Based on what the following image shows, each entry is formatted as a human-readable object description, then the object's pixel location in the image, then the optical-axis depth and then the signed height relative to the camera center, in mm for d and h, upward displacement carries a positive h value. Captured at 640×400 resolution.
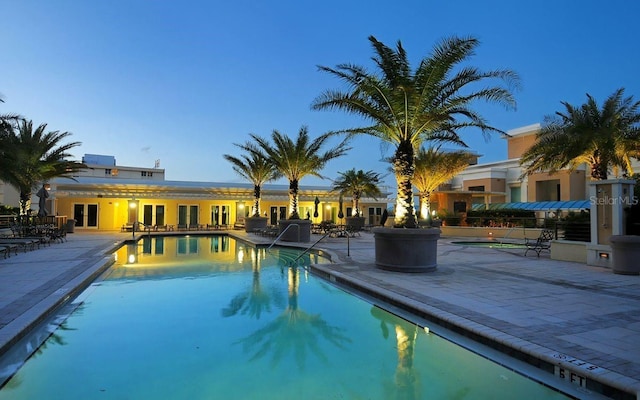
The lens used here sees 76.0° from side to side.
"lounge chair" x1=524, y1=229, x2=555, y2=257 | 14734 -1119
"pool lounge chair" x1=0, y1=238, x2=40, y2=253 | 14500 -1170
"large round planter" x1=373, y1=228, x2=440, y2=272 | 10148 -920
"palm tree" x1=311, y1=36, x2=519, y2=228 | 10578 +3231
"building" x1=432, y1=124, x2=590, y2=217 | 31688 +2459
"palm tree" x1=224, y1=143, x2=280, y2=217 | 27594 +2907
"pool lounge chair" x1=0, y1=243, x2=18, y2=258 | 12386 -1308
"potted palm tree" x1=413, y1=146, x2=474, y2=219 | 25547 +2724
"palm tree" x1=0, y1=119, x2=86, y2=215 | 20281 +2834
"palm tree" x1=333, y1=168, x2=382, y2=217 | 33062 +2380
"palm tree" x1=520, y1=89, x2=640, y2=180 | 14227 +2834
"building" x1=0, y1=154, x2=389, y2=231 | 30266 +678
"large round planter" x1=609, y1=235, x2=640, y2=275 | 9742 -967
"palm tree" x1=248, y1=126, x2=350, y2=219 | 21500 +3029
